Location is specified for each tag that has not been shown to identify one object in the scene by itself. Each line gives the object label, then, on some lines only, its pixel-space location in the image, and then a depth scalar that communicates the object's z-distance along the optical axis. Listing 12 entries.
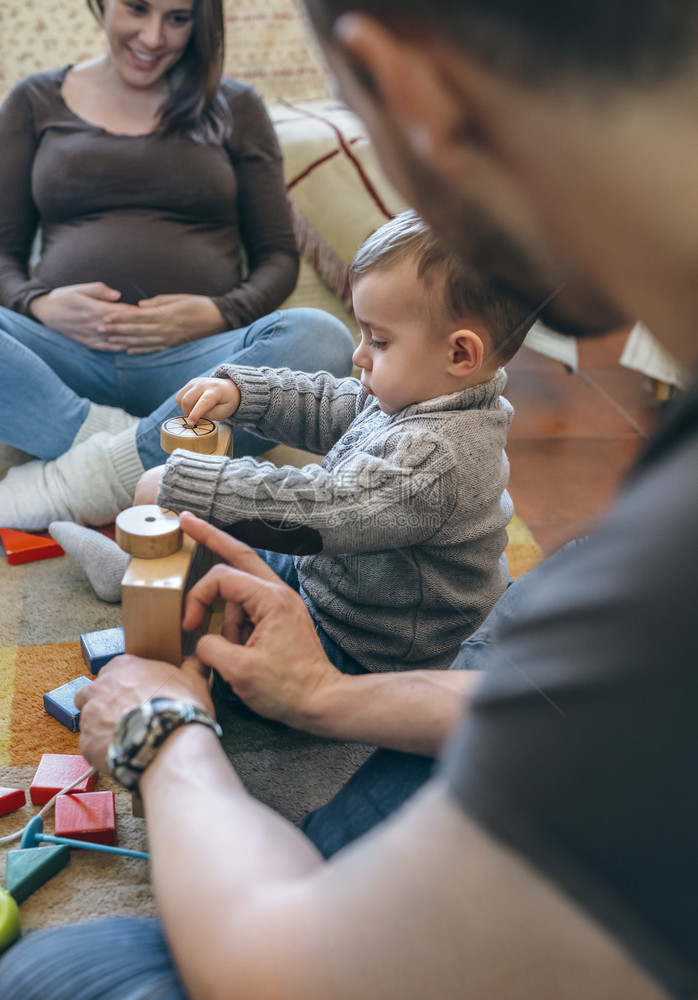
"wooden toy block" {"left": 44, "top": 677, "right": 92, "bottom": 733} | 0.77
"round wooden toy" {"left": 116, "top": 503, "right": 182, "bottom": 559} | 0.57
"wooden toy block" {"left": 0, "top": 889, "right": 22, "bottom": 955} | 0.55
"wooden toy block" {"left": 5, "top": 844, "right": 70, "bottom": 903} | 0.61
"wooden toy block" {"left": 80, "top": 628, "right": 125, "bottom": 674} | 0.83
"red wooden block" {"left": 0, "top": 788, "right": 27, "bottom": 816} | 0.69
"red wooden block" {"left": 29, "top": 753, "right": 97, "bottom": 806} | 0.70
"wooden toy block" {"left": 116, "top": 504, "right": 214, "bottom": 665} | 0.55
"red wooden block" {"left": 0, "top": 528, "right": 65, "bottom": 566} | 1.02
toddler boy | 0.65
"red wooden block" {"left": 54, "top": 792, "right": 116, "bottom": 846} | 0.66
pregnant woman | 1.08
